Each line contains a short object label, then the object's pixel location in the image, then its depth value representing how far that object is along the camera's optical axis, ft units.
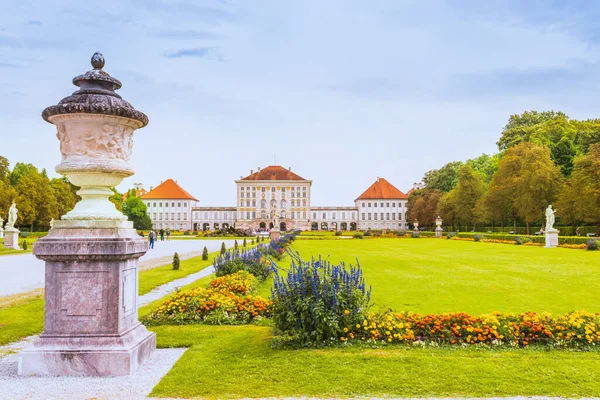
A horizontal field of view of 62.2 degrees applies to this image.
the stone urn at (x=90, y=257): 15.08
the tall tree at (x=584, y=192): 114.01
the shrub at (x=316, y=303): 17.93
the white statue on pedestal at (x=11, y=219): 92.53
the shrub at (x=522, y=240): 109.19
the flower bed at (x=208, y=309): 23.39
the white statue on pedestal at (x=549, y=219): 98.43
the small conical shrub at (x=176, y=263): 52.75
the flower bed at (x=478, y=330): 18.56
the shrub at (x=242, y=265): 39.63
